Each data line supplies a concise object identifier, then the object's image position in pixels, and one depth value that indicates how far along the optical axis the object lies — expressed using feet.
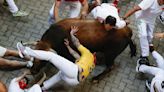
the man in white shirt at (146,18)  28.06
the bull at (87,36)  27.14
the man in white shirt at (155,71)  25.97
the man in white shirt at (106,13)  27.01
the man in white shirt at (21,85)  24.74
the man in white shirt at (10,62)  28.51
